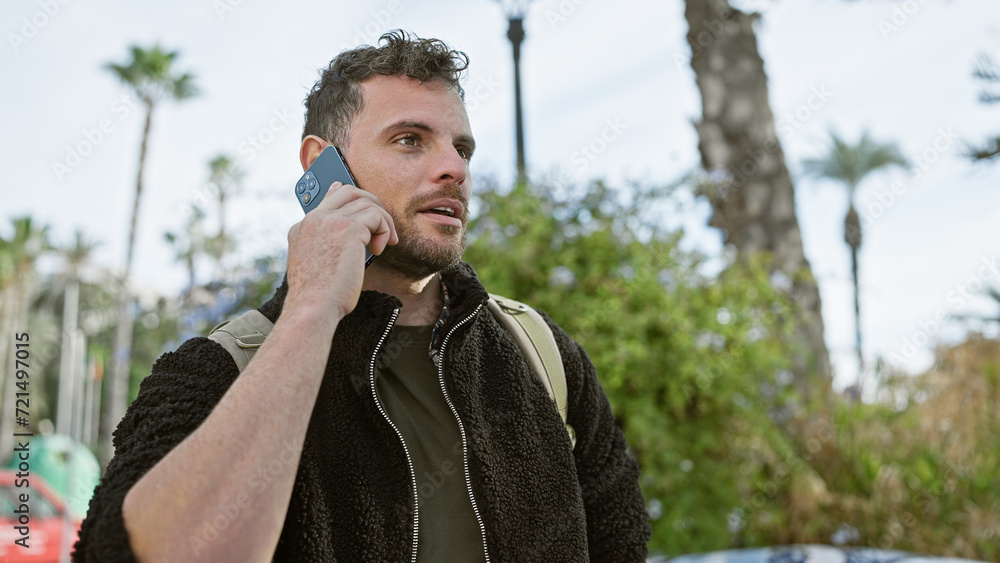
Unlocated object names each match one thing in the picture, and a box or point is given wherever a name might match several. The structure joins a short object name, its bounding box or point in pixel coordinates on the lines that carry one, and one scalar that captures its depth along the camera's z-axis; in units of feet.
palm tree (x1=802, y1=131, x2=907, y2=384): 86.43
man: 4.33
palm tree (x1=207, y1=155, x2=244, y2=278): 80.02
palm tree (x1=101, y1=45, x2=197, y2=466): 67.46
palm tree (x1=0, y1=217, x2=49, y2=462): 98.07
